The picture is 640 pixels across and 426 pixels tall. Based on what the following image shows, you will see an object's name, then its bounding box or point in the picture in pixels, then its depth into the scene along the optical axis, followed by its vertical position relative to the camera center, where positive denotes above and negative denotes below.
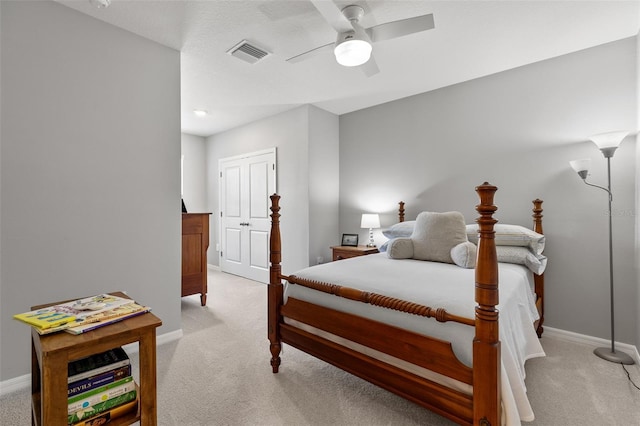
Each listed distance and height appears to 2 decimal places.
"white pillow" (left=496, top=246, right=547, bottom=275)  2.33 -0.39
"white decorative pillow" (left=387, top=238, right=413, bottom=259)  2.60 -0.35
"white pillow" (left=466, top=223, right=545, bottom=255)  2.39 -0.24
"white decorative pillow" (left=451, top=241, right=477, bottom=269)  2.24 -0.35
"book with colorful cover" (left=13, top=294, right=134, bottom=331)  1.10 -0.42
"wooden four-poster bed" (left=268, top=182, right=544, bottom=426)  1.17 -0.65
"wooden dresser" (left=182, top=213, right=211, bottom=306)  3.39 -0.49
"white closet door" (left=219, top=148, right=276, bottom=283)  4.59 -0.03
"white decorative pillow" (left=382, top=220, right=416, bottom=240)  3.02 -0.22
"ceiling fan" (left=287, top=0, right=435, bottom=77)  1.79 +1.15
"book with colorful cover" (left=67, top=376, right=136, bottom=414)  1.06 -0.70
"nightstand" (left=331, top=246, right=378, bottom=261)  3.61 -0.51
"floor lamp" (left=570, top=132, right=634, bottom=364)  2.22 +0.31
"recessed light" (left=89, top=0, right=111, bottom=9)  1.96 +1.39
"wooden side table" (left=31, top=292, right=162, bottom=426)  0.98 -0.52
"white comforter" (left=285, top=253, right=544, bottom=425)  1.28 -0.49
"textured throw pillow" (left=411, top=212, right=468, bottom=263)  2.47 -0.23
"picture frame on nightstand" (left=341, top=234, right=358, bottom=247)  4.05 -0.41
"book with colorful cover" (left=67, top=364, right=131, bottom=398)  1.07 -0.64
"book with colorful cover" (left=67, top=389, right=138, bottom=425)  1.06 -0.74
